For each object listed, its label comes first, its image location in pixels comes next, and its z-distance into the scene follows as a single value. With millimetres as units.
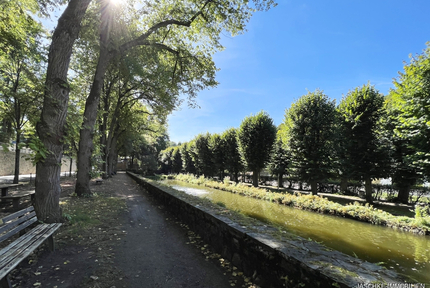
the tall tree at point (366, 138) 12305
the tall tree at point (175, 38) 8406
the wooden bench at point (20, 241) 2314
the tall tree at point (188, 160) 36294
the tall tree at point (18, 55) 7340
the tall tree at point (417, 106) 8375
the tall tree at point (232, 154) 24281
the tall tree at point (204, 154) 29453
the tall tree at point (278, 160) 19992
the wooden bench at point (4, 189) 7104
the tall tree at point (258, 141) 19734
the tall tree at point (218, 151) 26766
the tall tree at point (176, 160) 44997
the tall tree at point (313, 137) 13445
